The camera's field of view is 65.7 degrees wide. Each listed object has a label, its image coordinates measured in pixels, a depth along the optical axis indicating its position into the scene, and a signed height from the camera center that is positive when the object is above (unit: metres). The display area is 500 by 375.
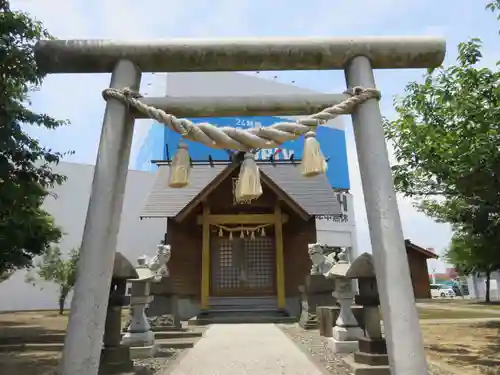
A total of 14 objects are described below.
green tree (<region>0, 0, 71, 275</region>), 5.36 +2.68
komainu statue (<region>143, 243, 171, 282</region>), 8.16 +1.10
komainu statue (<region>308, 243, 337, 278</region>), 10.71 +1.44
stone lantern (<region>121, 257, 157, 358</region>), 6.63 -0.13
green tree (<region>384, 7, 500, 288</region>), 6.08 +2.89
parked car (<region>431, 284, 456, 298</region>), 38.36 +2.19
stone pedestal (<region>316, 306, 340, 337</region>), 8.18 -0.08
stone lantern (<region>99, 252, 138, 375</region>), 5.05 -0.15
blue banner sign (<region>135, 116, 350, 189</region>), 26.16 +11.69
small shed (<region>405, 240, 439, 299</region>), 28.03 +3.25
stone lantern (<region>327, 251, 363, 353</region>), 6.85 -0.09
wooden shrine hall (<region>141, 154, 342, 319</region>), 13.67 +2.61
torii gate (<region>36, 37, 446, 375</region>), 2.54 +1.49
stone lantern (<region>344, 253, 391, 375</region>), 5.28 -0.14
